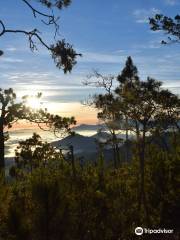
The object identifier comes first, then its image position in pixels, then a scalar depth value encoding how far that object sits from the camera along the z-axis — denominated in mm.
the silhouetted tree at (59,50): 11891
